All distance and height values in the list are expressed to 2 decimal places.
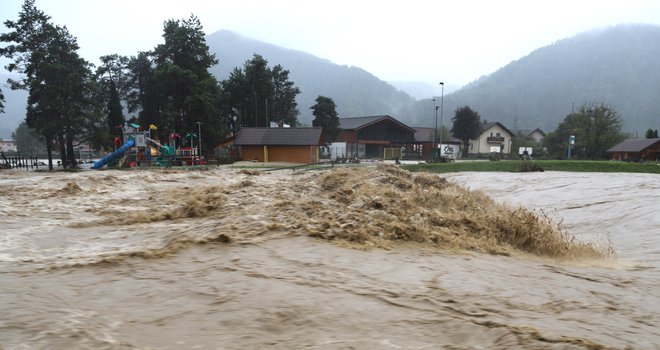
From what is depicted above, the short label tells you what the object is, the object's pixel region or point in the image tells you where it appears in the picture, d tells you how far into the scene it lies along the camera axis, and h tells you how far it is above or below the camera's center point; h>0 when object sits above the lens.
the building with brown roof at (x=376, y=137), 59.69 +2.07
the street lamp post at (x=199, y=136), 42.07 +1.48
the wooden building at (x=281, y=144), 42.28 +0.66
